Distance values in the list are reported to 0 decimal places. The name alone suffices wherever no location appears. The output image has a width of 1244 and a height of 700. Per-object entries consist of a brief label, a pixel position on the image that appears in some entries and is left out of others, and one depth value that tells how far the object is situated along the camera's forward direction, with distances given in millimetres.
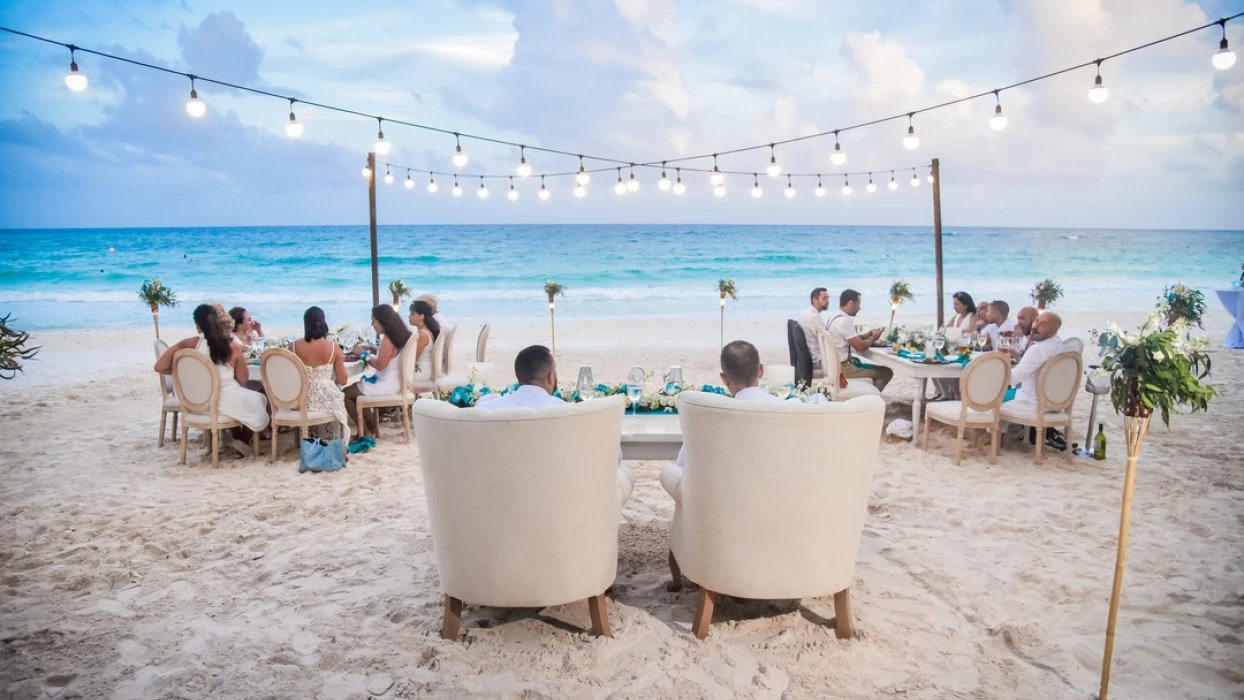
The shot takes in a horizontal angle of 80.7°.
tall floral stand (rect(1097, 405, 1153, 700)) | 2559
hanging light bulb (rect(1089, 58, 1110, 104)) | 5410
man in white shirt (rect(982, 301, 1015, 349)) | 7238
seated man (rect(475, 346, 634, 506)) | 3180
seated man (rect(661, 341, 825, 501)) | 3205
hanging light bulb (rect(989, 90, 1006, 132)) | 6246
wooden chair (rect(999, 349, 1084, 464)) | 5523
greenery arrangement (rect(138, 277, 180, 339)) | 8008
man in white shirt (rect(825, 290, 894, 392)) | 7309
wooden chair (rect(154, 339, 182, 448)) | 6316
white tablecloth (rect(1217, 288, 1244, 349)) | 11609
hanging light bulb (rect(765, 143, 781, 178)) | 7926
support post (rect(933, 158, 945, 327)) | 9914
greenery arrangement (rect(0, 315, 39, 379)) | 2492
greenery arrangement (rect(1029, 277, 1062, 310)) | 8383
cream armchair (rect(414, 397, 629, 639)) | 2755
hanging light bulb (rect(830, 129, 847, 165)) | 7383
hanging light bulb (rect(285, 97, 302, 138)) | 5988
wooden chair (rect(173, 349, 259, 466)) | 5668
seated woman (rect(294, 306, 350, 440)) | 5891
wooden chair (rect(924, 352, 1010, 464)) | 5602
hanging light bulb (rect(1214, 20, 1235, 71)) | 4710
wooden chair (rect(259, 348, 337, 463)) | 5727
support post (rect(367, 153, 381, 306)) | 9555
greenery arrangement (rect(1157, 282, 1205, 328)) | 8625
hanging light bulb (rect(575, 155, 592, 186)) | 7984
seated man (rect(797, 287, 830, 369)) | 7418
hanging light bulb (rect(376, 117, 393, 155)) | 6705
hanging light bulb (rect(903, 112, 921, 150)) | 6933
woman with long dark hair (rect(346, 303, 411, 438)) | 6449
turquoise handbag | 5754
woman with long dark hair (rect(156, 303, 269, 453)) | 5621
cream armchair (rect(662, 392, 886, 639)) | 2758
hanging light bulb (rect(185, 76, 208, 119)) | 5441
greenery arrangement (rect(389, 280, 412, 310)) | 9586
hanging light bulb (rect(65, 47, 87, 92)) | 4914
